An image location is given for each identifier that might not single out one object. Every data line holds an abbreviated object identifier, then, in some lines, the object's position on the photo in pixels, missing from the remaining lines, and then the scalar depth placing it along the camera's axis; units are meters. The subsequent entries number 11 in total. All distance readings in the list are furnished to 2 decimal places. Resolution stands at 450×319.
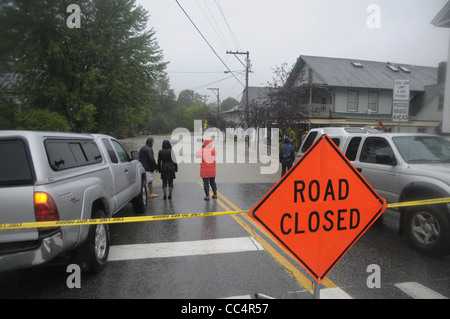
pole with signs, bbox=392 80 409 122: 7.36
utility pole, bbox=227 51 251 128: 30.59
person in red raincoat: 8.13
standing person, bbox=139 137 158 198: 8.72
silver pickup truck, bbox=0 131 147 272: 3.00
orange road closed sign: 3.03
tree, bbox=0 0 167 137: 13.13
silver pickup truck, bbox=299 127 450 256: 4.44
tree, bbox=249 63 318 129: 22.00
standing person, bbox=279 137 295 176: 11.62
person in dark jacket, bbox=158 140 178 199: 8.47
